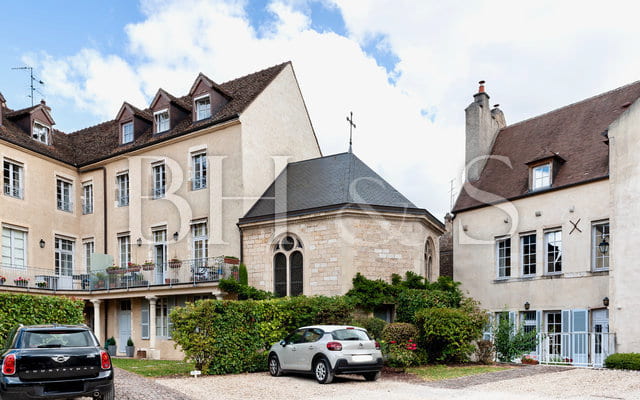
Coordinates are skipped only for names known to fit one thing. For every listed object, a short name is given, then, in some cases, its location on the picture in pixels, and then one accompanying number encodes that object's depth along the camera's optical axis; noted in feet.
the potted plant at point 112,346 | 85.46
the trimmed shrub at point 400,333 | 52.60
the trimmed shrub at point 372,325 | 59.00
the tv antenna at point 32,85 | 98.94
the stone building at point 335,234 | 68.49
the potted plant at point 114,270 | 83.30
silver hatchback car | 42.70
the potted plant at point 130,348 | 82.69
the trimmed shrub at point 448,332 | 54.39
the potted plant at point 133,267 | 81.56
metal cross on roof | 80.28
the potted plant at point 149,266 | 80.53
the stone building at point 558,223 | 54.54
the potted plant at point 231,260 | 73.41
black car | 28.43
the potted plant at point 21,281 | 79.77
